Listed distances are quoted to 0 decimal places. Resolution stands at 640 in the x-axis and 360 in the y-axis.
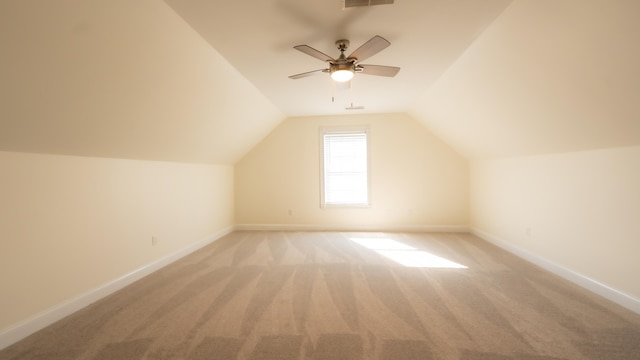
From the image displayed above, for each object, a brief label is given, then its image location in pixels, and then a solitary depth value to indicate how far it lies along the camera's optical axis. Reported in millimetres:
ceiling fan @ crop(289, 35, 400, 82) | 2184
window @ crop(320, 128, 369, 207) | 5691
